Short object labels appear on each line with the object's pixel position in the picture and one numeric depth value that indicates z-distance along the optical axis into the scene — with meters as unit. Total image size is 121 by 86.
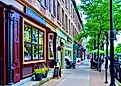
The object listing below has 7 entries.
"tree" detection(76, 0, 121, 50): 17.26
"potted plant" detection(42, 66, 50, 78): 10.05
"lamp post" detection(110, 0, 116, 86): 6.52
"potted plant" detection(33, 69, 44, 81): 9.23
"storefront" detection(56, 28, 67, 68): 16.97
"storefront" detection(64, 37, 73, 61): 22.12
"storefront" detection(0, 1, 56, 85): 6.92
